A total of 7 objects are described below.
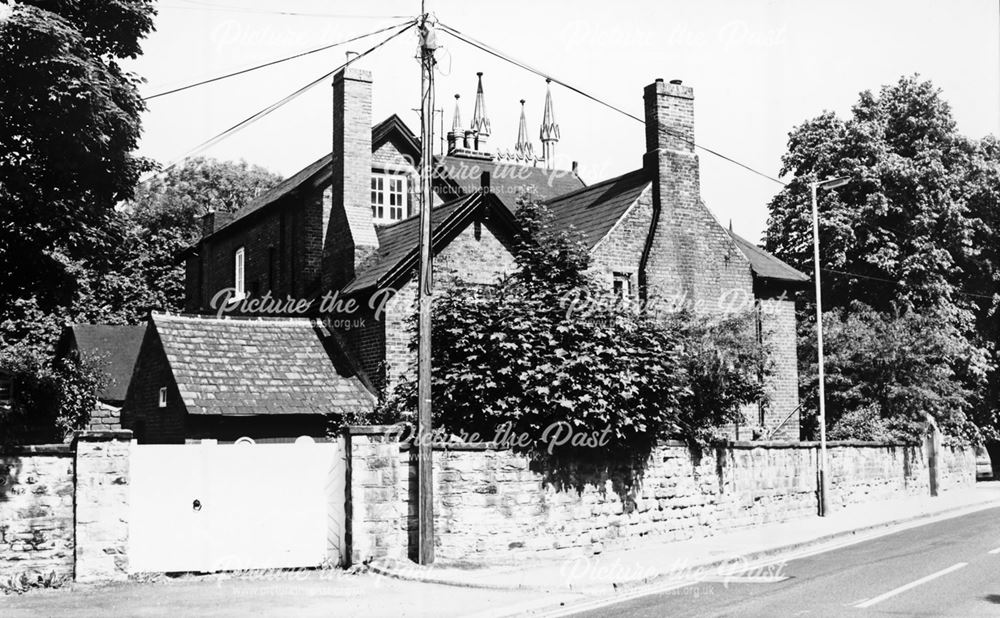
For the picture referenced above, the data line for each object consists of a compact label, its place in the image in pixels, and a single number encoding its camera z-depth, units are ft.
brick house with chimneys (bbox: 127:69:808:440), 80.59
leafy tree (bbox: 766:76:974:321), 131.44
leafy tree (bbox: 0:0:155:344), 46.11
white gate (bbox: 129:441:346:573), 47.39
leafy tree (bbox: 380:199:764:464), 55.83
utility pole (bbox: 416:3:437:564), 50.08
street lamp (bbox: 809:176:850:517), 80.89
